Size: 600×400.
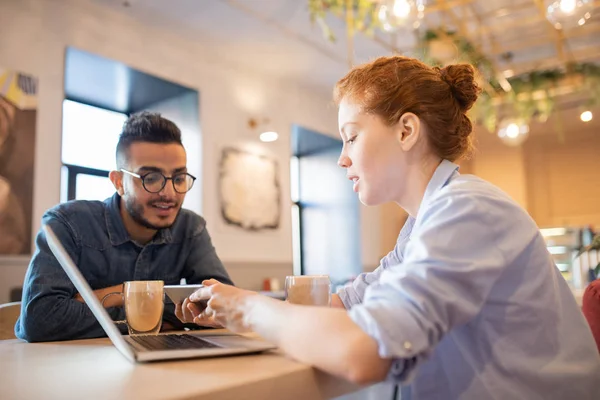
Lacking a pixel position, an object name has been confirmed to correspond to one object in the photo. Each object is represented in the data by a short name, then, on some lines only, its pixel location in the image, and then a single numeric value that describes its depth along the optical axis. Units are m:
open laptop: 0.90
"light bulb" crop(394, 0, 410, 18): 3.31
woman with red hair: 0.80
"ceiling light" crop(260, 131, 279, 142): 5.97
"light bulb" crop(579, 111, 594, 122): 6.97
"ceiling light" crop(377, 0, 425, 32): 3.33
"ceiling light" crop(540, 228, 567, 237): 7.18
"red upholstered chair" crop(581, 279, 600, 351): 1.33
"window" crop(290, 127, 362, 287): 7.18
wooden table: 0.68
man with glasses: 1.80
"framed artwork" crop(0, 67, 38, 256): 3.69
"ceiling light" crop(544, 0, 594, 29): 3.18
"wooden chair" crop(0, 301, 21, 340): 1.81
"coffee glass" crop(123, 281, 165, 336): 1.32
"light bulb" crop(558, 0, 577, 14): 3.17
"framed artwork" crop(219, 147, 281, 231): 5.44
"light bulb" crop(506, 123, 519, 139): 5.68
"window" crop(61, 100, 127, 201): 4.71
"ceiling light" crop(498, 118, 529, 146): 5.70
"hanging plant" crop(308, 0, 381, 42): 4.08
